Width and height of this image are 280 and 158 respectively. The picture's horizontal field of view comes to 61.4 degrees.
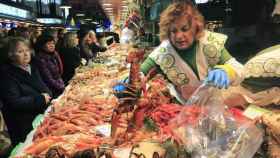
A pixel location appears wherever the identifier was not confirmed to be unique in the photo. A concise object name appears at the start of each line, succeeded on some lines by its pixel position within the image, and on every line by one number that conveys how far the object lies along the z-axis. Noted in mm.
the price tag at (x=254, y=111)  897
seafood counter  847
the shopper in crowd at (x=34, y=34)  4540
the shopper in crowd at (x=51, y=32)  3856
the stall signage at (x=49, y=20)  11827
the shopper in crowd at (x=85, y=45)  5171
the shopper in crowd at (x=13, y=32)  3808
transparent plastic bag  820
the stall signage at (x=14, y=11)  6600
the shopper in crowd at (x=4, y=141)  1819
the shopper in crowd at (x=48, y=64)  3078
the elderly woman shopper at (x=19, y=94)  2164
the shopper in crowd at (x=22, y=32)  3667
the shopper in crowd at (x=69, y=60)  4006
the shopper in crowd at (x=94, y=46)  5429
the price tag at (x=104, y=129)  1146
